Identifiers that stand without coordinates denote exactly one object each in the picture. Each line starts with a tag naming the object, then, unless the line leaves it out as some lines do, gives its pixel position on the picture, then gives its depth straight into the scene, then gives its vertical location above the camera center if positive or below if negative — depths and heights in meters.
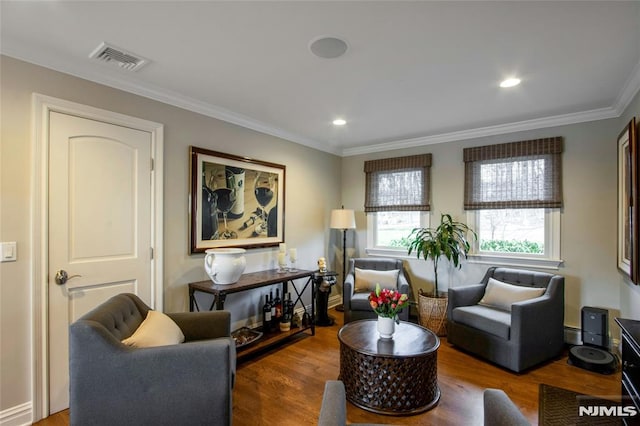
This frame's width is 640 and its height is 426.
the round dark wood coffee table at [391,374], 2.23 -1.16
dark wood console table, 2.79 -0.69
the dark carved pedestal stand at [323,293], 4.04 -1.03
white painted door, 2.23 -0.06
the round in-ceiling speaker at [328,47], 1.98 +1.08
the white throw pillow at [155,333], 1.78 -0.72
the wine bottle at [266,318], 3.49 -1.16
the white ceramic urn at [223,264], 2.87 -0.47
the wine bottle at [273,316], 3.57 -1.17
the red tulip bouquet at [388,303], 2.48 -0.71
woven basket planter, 3.75 -1.20
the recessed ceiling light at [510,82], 2.52 +1.06
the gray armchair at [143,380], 1.58 -0.86
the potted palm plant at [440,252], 3.77 -0.48
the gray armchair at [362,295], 3.75 -1.01
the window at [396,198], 4.38 +0.21
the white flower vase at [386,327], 2.48 -0.89
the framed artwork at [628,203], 2.39 +0.08
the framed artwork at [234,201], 3.11 +0.13
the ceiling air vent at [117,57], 2.09 +1.08
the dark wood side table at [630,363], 1.59 -0.81
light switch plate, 2.02 -0.24
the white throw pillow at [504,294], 3.15 -0.83
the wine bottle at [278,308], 3.64 -1.09
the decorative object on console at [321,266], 4.12 -0.69
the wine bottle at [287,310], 3.62 -1.13
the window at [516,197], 3.49 +0.18
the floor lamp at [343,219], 4.46 -0.08
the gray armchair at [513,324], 2.80 -1.05
